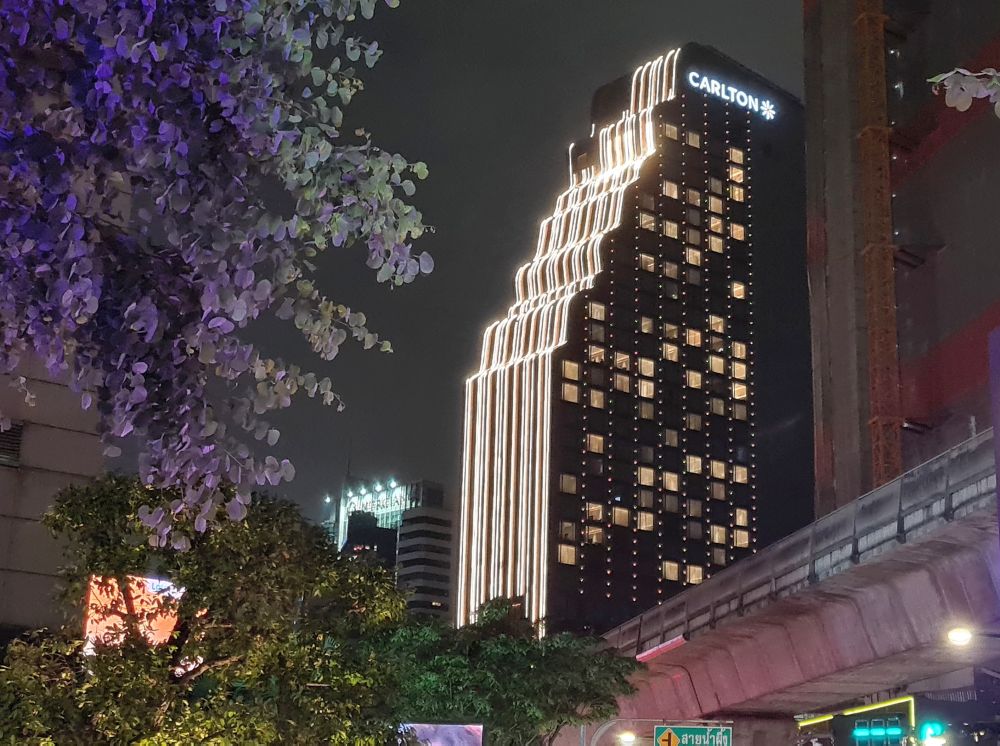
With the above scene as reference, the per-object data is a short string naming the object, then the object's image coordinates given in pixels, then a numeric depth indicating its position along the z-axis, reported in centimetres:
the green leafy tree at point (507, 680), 3597
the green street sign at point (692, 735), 3156
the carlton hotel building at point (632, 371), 13175
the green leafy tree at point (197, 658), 1355
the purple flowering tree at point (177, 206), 693
